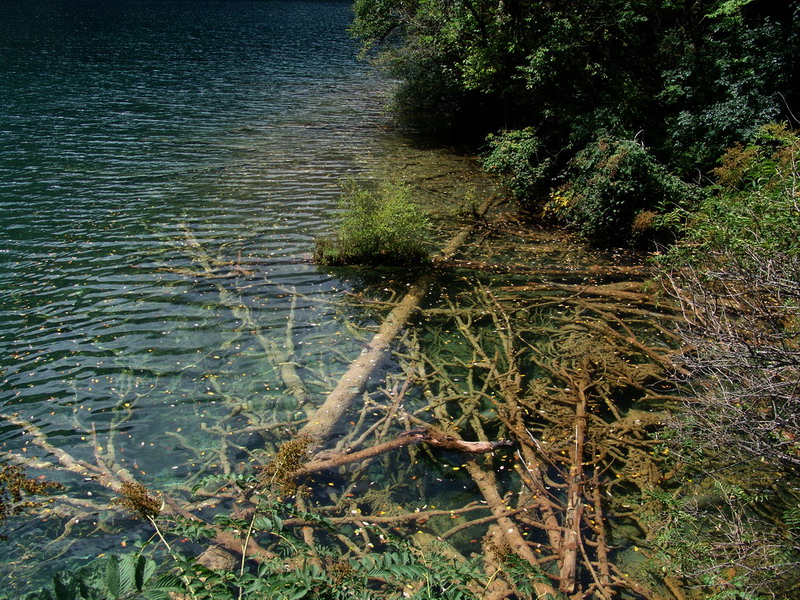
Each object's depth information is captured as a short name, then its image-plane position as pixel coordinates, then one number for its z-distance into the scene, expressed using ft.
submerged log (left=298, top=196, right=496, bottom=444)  28.63
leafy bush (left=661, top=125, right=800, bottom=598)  18.65
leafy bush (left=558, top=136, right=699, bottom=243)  47.16
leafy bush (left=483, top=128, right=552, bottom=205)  55.93
